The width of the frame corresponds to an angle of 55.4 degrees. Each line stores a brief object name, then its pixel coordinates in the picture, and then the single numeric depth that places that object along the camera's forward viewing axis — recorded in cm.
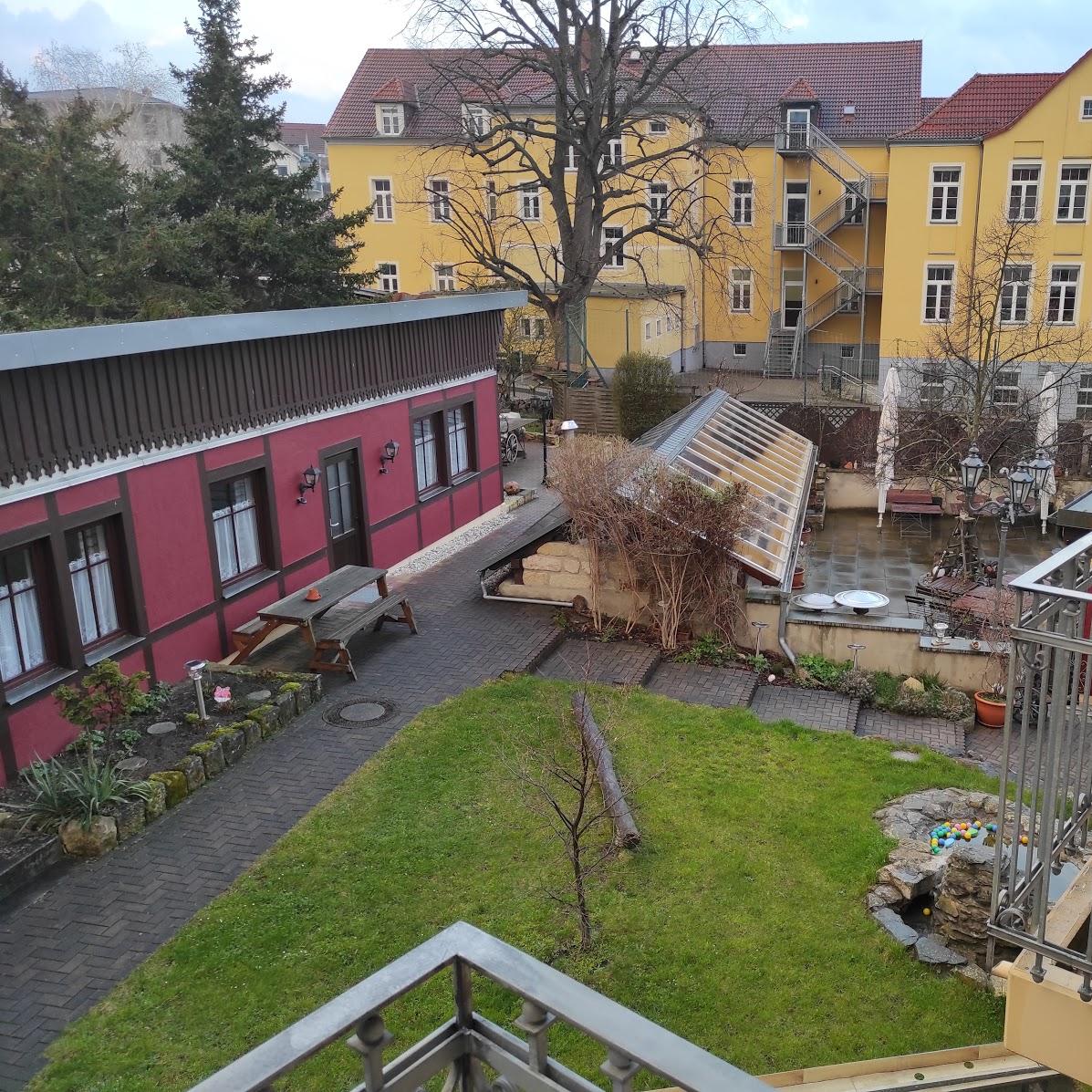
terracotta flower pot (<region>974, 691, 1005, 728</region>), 1219
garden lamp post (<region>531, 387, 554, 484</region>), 2644
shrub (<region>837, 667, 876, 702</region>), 1229
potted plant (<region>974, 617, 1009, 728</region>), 1218
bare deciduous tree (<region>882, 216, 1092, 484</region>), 2023
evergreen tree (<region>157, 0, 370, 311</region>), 2500
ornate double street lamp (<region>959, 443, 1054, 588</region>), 1322
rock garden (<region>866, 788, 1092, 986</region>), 686
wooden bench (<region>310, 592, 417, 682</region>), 1145
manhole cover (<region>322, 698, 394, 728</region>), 1048
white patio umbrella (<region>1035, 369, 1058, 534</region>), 1906
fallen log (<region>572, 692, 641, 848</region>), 813
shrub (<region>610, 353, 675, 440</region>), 2608
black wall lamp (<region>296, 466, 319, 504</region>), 1279
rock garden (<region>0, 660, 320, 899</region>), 810
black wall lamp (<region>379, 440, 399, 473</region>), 1452
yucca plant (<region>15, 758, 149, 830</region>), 820
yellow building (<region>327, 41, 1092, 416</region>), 2797
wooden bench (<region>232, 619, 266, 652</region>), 1135
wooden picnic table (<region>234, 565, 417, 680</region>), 1135
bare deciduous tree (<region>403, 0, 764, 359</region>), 2370
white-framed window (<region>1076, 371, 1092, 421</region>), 2778
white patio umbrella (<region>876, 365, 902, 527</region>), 1980
